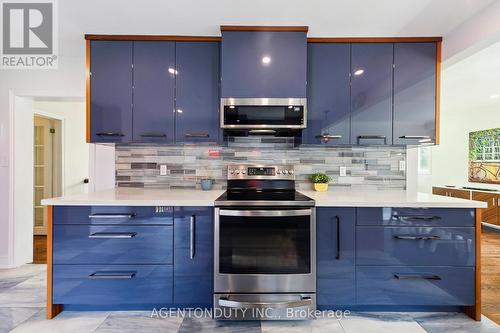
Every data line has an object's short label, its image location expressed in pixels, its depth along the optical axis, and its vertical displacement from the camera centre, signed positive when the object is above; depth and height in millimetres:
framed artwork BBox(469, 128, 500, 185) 5145 +173
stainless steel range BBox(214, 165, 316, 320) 1905 -651
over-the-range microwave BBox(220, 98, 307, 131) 2238 +419
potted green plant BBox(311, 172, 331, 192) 2529 -151
